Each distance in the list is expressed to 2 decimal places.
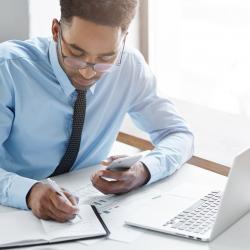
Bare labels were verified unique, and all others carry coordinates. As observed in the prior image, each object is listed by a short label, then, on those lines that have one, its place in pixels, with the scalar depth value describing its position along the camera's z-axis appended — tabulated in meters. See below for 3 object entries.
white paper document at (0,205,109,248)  1.62
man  1.81
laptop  1.65
